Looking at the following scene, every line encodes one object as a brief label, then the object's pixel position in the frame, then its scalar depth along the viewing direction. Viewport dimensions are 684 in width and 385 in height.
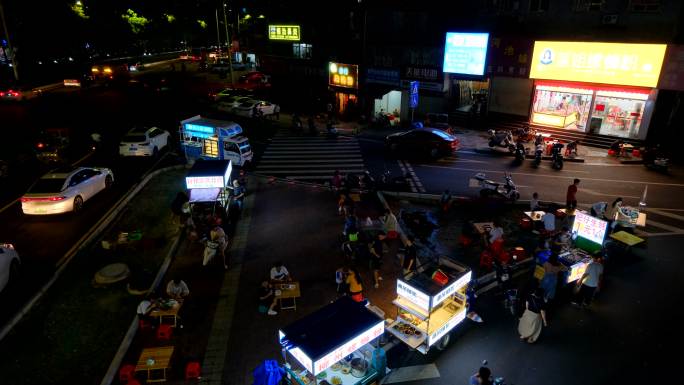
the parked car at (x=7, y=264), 13.39
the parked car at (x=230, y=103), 39.84
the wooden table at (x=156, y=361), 10.02
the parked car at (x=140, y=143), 27.22
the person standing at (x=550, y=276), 12.66
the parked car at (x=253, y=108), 38.78
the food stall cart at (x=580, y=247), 13.49
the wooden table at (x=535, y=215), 18.08
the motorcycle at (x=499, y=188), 20.19
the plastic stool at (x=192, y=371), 10.27
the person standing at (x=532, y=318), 11.11
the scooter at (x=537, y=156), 26.84
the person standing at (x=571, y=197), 18.75
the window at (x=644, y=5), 26.53
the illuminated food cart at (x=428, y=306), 10.39
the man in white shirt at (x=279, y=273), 13.50
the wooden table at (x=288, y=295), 12.84
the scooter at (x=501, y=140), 29.81
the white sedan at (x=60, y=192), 18.50
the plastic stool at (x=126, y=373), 10.01
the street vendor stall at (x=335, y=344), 8.23
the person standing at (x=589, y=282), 12.47
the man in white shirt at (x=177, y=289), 12.84
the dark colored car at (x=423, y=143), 27.92
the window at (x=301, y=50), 43.02
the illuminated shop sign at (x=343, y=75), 38.84
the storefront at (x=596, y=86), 26.77
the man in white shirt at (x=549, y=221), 16.80
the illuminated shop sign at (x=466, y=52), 32.00
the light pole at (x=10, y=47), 43.42
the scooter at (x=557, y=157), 25.94
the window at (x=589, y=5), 28.42
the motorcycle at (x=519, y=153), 27.30
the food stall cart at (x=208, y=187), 18.34
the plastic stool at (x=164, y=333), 11.55
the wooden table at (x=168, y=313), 11.88
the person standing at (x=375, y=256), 15.02
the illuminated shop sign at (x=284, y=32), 43.41
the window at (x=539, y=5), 30.61
